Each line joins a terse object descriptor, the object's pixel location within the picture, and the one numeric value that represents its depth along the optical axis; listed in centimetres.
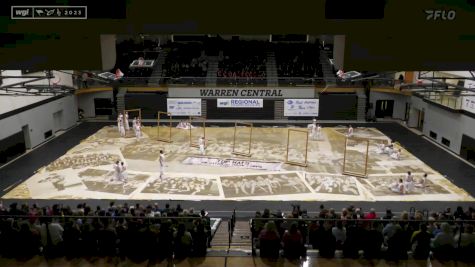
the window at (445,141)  2953
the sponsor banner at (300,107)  3772
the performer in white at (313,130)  3203
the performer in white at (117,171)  2247
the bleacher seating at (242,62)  3884
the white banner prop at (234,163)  2516
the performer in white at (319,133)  3179
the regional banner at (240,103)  3769
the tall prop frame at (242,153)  2712
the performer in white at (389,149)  2736
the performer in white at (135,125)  3179
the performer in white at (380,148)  2822
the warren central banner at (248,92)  3762
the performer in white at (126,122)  3284
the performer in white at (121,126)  3225
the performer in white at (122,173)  2258
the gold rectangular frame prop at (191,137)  2964
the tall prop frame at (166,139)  3100
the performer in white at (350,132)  3212
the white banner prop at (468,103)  2717
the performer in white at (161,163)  2307
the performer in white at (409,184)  2119
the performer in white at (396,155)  2680
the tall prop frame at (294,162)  2545
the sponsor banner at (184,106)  3781
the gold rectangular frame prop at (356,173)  2366
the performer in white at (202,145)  2756
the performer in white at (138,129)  3167
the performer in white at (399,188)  2114
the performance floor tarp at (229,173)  2102
